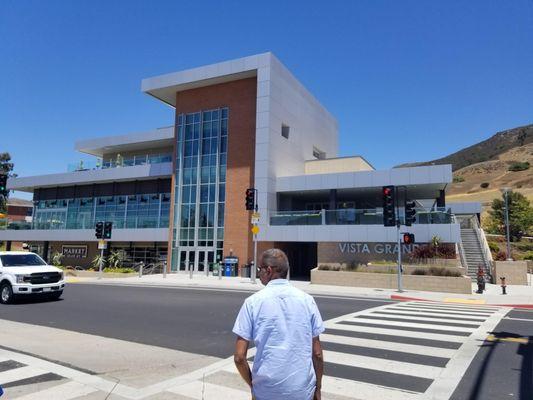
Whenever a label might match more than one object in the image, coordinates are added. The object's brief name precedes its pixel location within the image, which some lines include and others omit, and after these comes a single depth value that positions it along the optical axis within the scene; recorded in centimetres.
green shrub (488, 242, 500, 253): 3772
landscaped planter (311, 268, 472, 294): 2080
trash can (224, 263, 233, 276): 3150
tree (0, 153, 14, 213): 7048
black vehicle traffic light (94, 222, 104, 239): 3009
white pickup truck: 1480
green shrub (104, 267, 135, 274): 3331
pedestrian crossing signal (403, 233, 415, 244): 2028
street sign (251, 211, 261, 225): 2606
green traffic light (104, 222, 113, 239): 3028
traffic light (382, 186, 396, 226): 2070
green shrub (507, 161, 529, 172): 11595
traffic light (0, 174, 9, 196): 1739
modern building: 2897
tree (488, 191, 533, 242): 5225
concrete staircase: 2763
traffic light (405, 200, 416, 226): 2048
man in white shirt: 294
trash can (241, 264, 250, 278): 3077
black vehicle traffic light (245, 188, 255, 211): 2477
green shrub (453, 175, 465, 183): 12639
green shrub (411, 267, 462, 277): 2158
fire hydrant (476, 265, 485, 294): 2036
